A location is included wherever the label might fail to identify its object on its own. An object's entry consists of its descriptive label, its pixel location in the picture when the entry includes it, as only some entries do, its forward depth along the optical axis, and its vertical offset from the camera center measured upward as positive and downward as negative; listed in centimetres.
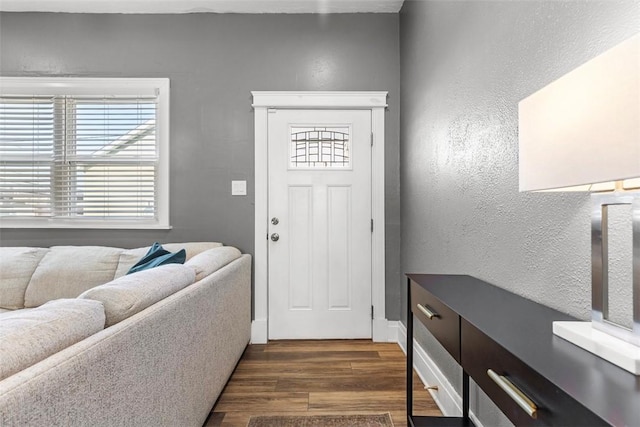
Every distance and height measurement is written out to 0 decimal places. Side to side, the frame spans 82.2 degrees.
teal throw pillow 209 -25
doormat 179 -101
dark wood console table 58 -29
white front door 301 -5
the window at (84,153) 299 +51
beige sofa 74 -37
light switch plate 300 +23
